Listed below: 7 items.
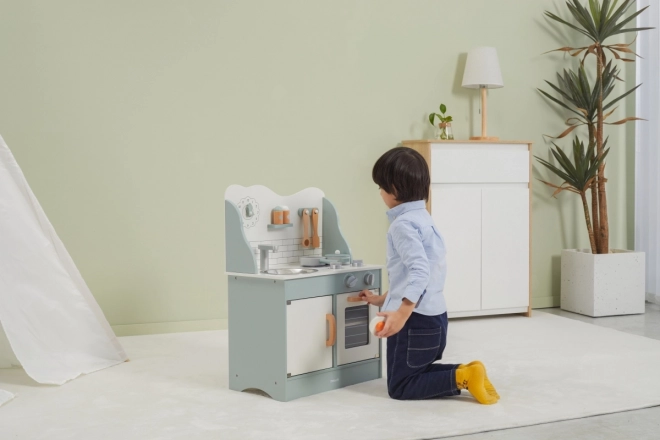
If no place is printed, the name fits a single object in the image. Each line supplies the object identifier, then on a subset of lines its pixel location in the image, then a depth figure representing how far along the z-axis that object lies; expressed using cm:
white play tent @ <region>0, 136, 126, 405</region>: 320
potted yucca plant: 474
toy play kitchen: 294
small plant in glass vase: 464
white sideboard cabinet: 451
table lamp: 463
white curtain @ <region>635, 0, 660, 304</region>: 513
